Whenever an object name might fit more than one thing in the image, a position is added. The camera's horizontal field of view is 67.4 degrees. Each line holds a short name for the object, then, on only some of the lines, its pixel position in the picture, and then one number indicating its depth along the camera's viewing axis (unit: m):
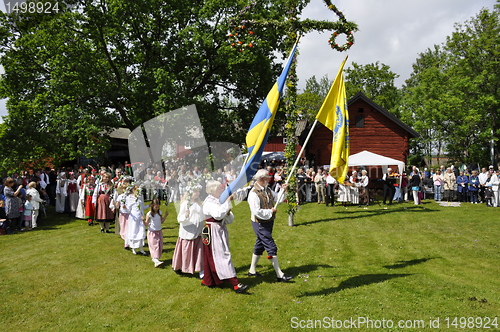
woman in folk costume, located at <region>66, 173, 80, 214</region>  17.97
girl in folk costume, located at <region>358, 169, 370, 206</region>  19.78
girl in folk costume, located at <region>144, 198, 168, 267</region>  9.33
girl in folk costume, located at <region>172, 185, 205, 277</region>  8.22
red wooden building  30.78
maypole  13.71
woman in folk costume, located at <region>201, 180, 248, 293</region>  7.33
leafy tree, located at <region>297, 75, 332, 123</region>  53.78
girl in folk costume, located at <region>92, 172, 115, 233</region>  12.99
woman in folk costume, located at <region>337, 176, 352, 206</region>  19.69
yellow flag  8.69
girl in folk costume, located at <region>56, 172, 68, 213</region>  17.91
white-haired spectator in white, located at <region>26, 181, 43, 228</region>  15.00
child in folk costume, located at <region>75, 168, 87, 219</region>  16.48
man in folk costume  7.64
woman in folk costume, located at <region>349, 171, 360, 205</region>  19.80
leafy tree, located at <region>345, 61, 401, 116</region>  51.62
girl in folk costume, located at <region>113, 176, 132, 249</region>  10.52
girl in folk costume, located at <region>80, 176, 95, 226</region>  14.97
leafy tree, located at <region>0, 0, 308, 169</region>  20.72
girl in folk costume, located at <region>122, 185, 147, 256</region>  10.26
